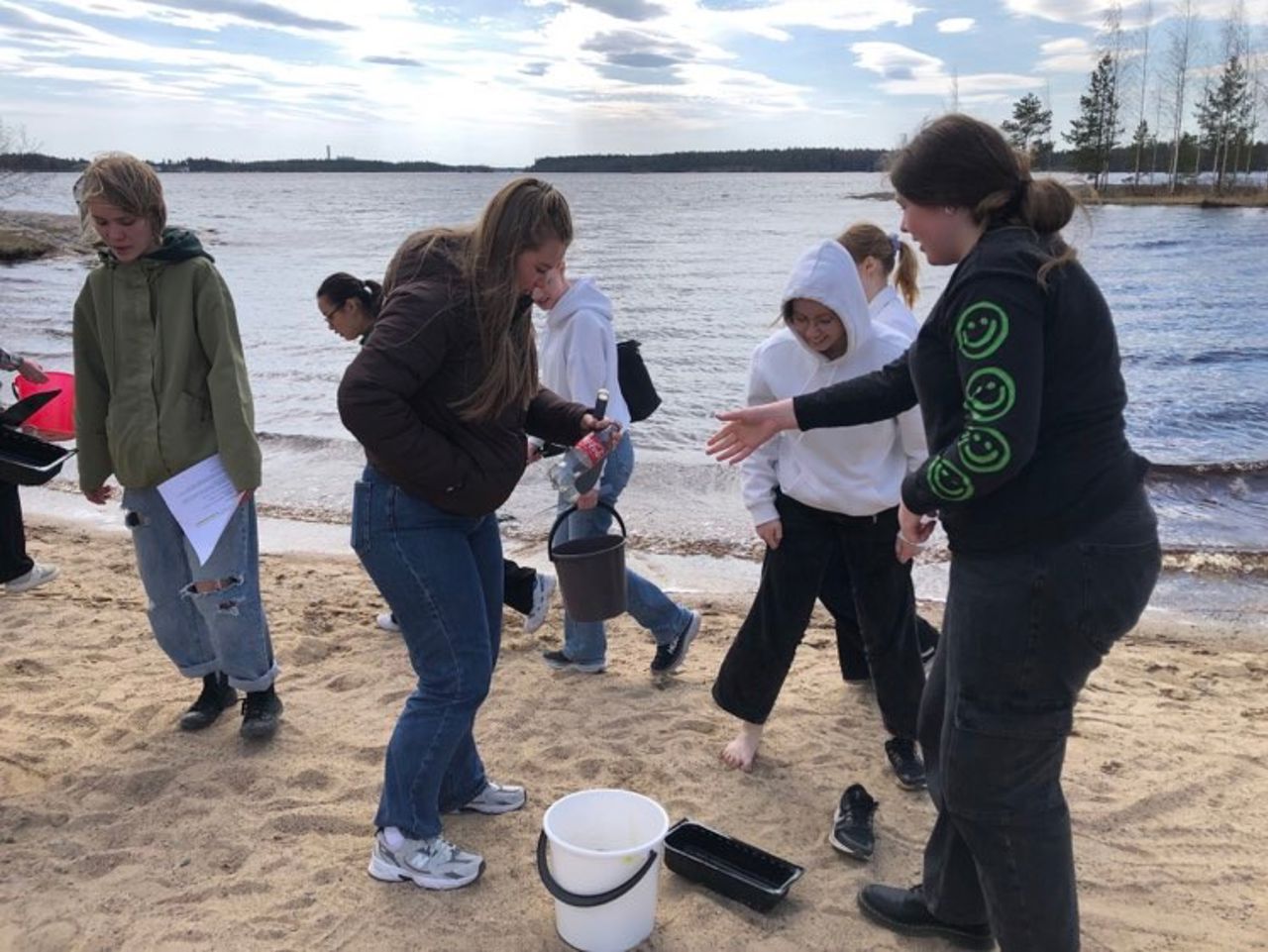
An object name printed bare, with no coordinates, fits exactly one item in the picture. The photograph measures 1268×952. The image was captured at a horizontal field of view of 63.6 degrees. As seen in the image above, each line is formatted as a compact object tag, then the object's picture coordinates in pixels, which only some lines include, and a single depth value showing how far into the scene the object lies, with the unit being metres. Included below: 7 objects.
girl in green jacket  3.57
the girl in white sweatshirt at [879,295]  3.77
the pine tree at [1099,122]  70.56
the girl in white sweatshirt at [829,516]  3.41
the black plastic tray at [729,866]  3.03
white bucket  2.71
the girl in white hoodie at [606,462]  4.22
